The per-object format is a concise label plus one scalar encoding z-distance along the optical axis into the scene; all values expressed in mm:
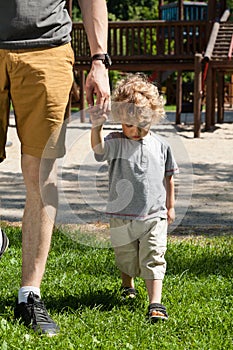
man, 4223
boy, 4801
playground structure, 19534
